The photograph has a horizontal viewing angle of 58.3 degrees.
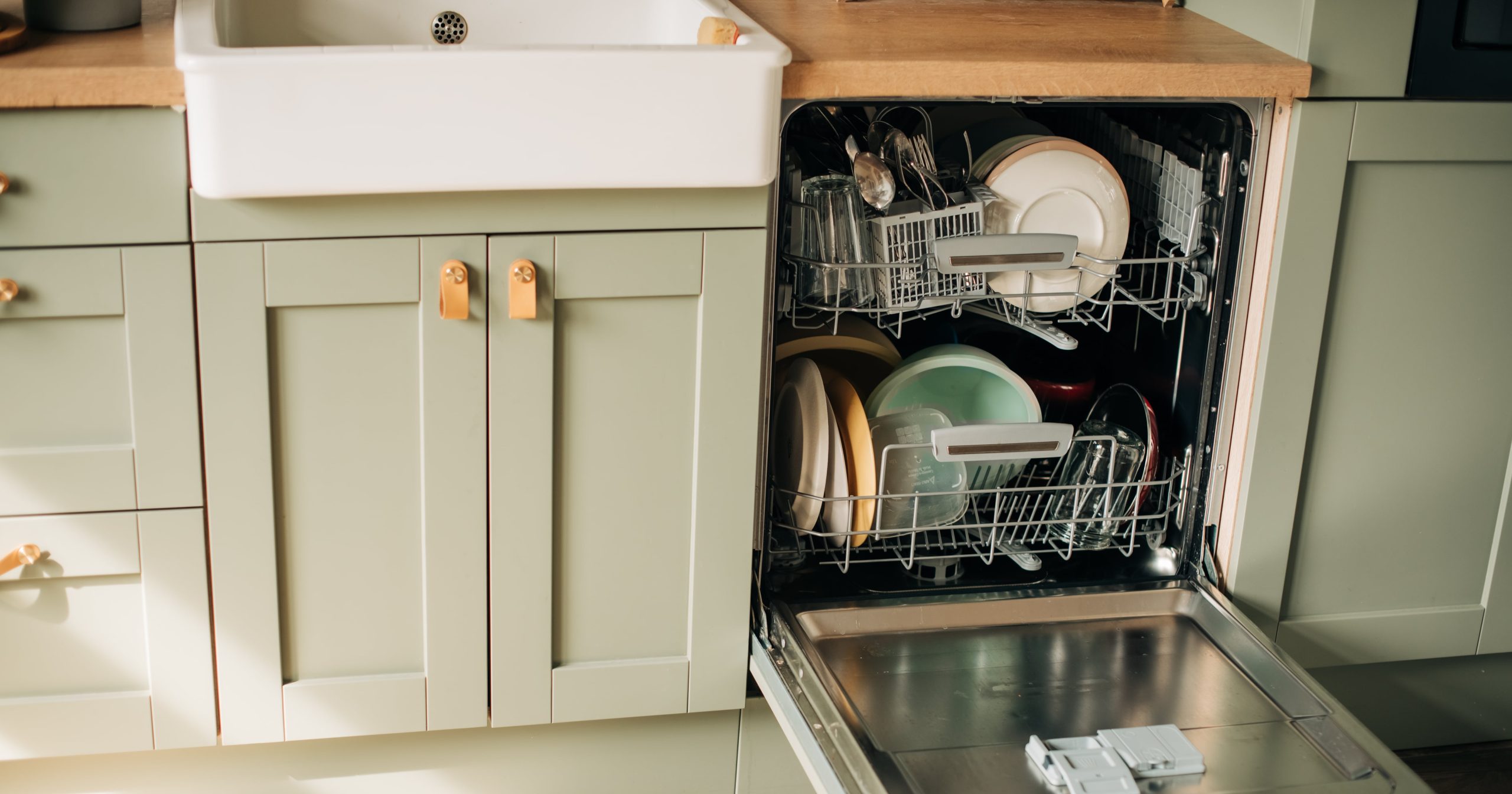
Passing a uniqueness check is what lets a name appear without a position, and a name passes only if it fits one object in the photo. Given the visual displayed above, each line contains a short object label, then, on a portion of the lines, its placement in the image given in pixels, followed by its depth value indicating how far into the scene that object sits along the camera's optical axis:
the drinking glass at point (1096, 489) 1.78
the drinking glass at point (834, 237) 1.61
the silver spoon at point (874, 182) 1.62
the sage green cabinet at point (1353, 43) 1.58
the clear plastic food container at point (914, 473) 1.76
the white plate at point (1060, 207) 1.67
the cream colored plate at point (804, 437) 1.66
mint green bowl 1.76
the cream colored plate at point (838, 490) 1.67
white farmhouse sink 1.29
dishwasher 1.41
